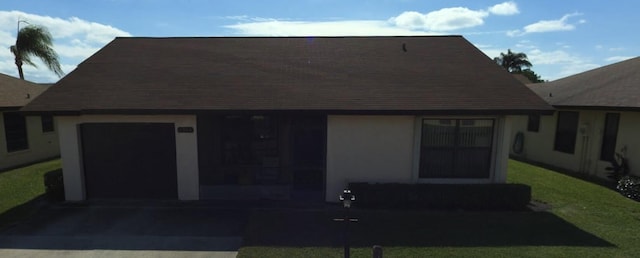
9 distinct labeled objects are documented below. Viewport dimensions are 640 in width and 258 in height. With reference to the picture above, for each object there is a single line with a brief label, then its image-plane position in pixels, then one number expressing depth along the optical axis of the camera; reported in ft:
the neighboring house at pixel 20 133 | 43.65
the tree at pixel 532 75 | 209.13
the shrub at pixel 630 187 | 32.12
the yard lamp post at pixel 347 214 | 16.03
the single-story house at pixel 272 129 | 28.53
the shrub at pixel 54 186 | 29.14
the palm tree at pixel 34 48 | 78.07
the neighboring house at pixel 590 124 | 37.19
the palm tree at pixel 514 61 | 168.14
